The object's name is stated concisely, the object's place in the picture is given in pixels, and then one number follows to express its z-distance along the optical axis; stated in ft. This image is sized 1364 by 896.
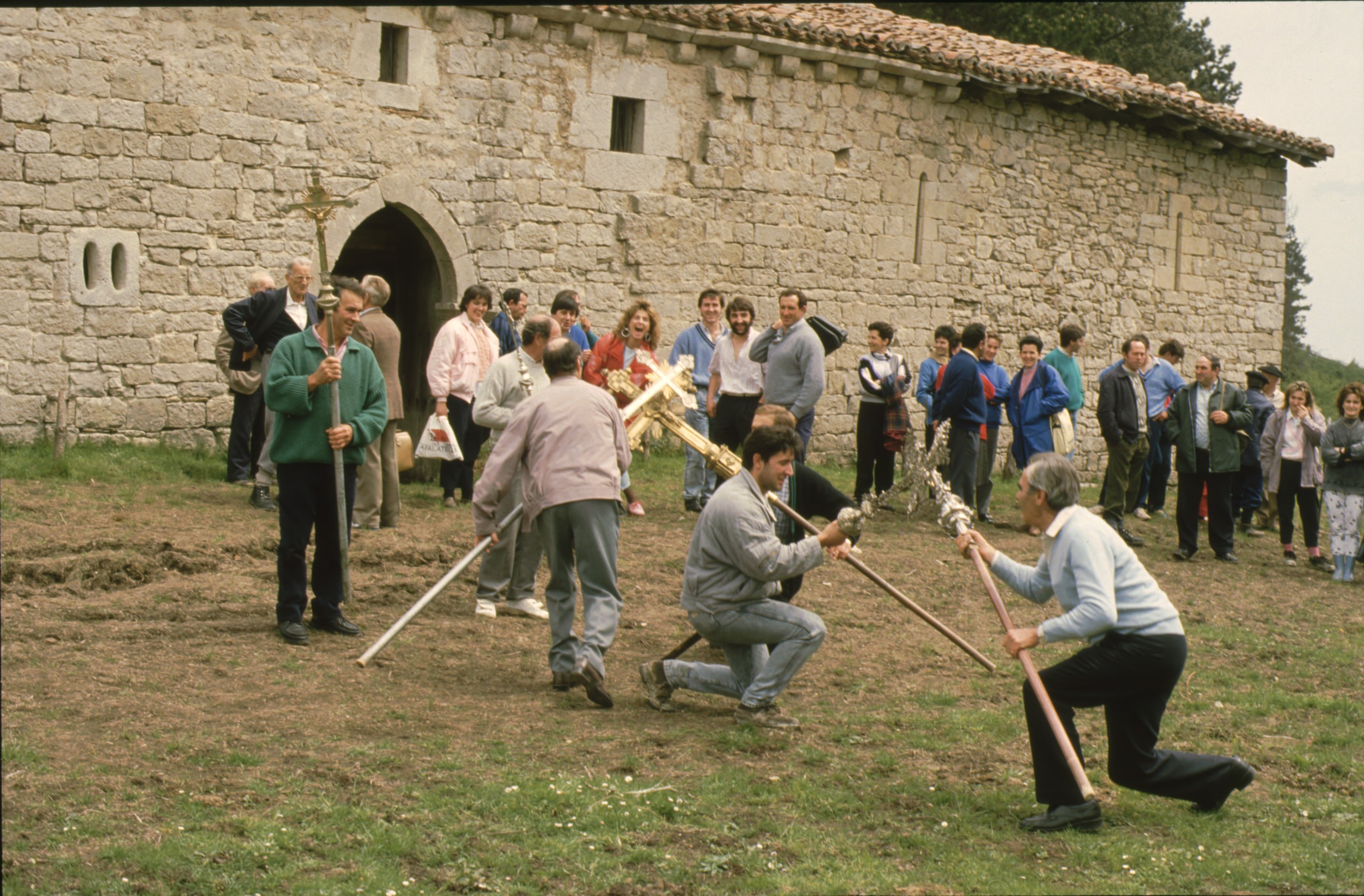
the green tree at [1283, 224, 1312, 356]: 147.84
